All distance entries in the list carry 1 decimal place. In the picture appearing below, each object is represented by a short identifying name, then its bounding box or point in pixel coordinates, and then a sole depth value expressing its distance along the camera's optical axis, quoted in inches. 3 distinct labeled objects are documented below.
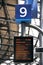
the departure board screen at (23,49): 299.6
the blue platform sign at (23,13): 303.1
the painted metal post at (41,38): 344.9
